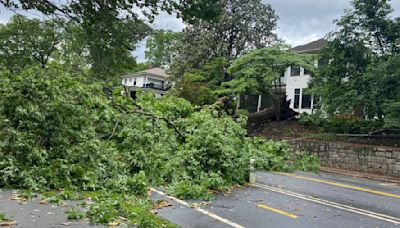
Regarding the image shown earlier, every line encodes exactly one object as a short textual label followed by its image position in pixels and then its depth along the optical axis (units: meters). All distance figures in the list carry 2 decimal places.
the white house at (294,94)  34.12
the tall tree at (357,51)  18.14
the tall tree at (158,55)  66.29
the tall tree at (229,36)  35.47
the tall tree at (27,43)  27.52
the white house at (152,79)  57.25
